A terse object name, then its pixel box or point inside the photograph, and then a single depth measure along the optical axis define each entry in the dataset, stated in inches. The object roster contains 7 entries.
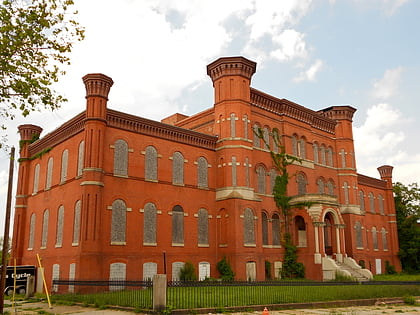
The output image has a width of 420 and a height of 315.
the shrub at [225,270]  1246.9
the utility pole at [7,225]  712.2
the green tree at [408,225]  2041.1
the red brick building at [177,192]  1121.4
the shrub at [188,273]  1208.8
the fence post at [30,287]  981.9
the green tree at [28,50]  554.9
